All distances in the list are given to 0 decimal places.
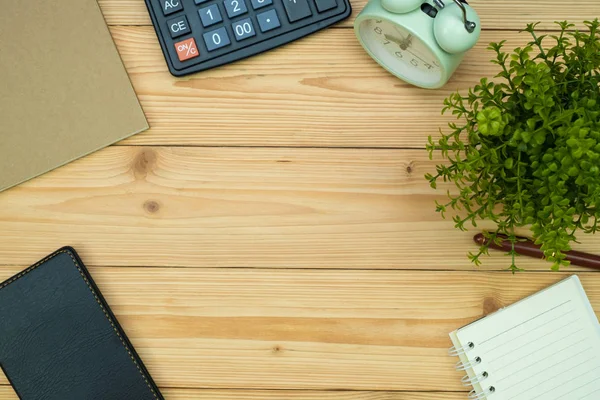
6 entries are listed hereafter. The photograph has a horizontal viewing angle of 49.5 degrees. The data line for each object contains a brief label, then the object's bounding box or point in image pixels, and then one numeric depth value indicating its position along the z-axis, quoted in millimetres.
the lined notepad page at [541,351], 728
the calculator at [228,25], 704
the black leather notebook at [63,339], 713
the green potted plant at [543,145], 531
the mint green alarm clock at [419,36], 624
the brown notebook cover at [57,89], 709
